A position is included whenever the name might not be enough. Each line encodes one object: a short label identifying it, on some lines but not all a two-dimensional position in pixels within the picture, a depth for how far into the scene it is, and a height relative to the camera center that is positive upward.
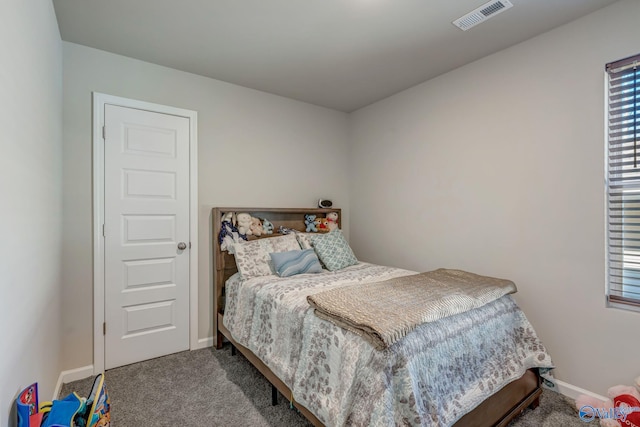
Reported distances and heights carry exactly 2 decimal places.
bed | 1.23 -0.78
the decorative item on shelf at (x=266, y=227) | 3.06 -0.19
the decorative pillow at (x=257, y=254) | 2.53 -0.41
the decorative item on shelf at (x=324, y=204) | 3.54 +0.06
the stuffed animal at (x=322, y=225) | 3.43 -0.19
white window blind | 1.79 +0.18
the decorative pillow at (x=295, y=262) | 2.50 -0.47
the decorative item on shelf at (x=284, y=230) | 3.16 -0.23
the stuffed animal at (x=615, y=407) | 1.60 -1.13
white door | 2.40 -0.23
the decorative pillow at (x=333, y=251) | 2.79 -0.41
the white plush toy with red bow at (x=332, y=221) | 3.49 -0.14
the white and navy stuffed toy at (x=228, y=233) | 2.75 -0.23
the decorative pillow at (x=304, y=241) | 2.90 -0.32
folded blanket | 1.31 -0.50
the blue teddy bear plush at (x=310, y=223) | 3.39 -0.16
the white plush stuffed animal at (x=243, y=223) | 2.88 -0.14
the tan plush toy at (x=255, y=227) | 2.96 -0.19
